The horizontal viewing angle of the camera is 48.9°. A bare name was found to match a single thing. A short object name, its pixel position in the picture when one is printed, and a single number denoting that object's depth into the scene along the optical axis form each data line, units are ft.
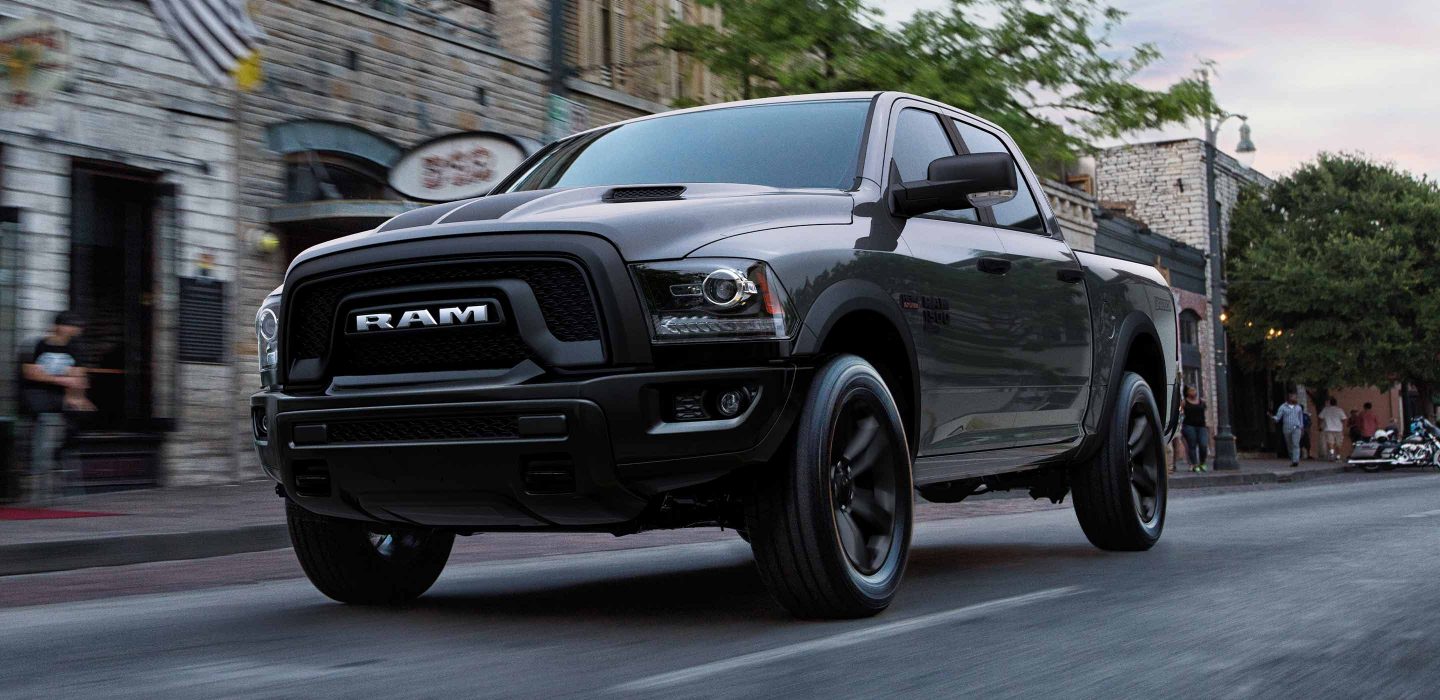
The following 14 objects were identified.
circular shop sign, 55.21
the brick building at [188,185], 46.09
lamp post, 97.55
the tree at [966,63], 60.54
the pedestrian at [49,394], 41.68
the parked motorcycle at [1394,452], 112.06
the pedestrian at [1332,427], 129.90
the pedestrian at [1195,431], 92.17
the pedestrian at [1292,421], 121.49
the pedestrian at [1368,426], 119.48
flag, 50.60
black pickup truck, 14.85
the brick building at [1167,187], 148.87
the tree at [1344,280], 137.49
